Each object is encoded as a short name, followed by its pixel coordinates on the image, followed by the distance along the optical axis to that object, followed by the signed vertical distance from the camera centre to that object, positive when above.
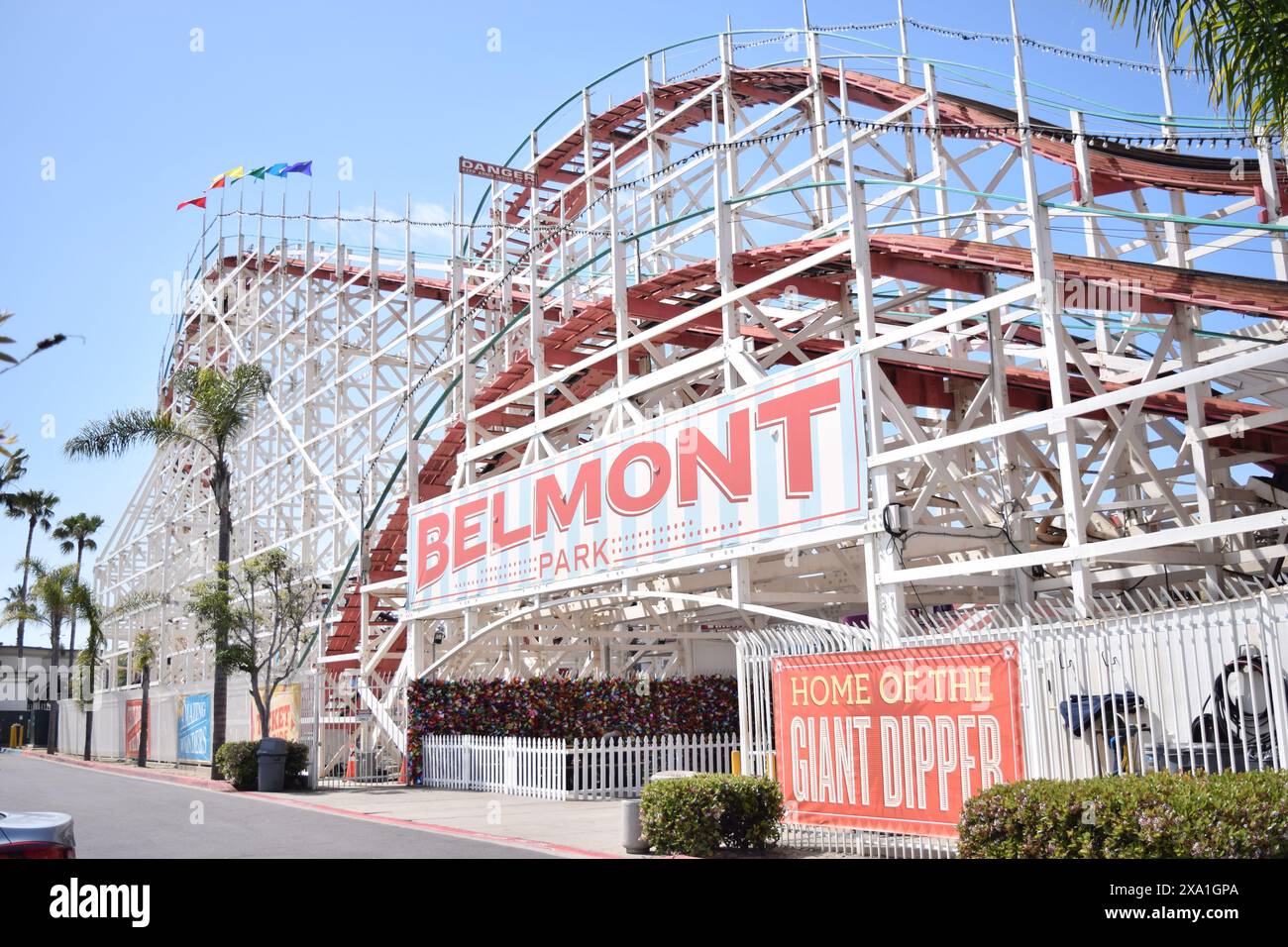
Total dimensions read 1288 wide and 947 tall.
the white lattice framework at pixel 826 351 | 13.81 +4.53
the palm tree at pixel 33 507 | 55.88 +8.21
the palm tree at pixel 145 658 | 34.19 +0.66
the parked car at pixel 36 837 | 6.43 -0.84
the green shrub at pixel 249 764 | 22.66 -1.65
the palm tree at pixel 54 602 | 48.25 +3.25
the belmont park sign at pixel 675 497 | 14.41 +2.40
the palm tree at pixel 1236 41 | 8.55 +4.33
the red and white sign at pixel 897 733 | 10.51 -0.73
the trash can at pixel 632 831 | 12.06 -1.67
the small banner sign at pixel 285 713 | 25.39 -0.83
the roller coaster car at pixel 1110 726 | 9.50 -0.62
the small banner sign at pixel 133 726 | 38.59 -1.48
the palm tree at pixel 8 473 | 17.97 +3.52
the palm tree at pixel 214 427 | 25.67 +5.50
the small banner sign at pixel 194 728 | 32.34 -1.37
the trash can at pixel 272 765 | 22.45 -1.66
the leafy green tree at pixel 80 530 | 58.62 +7.35
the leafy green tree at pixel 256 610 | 24.02 +1.37
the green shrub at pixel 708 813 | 11.60 -1.47
